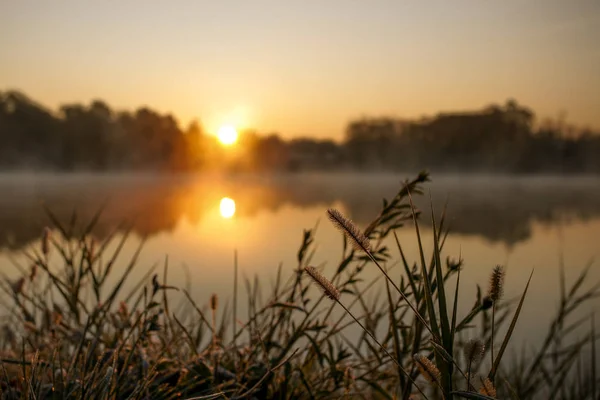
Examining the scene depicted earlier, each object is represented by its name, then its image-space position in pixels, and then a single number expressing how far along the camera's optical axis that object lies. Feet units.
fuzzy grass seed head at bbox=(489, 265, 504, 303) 2.58
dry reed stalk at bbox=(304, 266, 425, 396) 2.39
